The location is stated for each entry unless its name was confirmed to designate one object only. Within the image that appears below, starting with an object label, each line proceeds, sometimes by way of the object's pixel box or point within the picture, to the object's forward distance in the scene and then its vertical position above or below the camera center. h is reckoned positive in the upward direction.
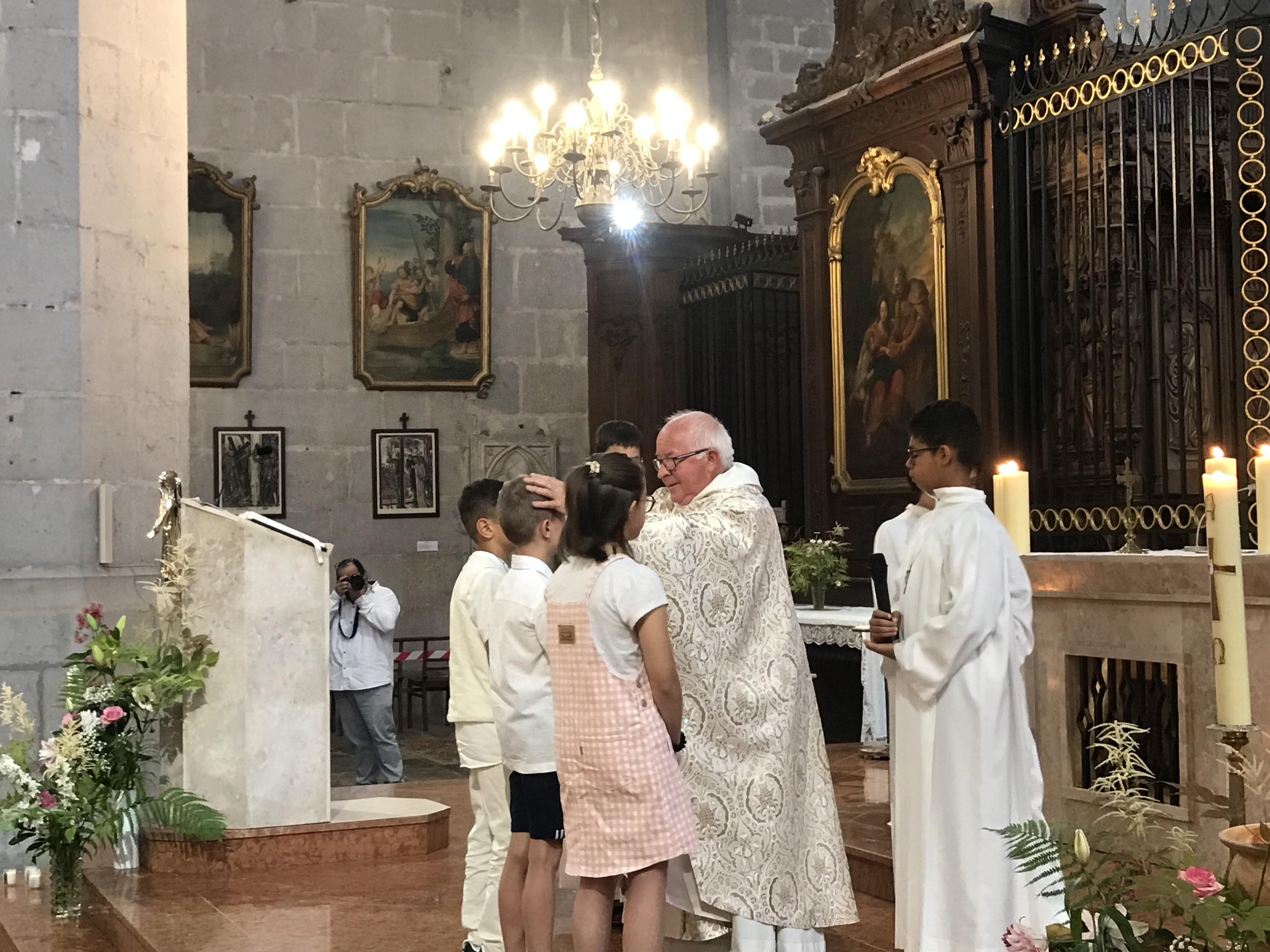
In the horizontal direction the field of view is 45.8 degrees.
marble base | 6.13 -1.29
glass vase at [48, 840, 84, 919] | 5.64 -1.28
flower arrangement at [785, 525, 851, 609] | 10.24 -0.27
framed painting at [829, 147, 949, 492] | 9.84 +1.45
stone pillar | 6.85 +1.01
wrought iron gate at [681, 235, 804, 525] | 12.75 +1.41
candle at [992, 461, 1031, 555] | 4.77 +0.06
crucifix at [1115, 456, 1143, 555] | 5.27 +0.03
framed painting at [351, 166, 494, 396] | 14.98 +2.49
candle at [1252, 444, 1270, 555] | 4.15 +0.06
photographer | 9.71 -0.96
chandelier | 10.70 +2.83
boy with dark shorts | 4.07 -0.47
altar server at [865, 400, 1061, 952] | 3.97 -0.50
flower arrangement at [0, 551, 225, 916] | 5.66 -0.82
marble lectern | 6.16 -0.57
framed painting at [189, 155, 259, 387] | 14.48 +2.52
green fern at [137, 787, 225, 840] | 5.97 -1.10
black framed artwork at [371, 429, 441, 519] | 15.02 +0.60
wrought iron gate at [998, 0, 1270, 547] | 7.05 +1.43
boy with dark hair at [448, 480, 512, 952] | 4.73 -0.65
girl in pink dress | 3.56 -0.44
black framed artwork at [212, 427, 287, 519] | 14.55 +0.65
